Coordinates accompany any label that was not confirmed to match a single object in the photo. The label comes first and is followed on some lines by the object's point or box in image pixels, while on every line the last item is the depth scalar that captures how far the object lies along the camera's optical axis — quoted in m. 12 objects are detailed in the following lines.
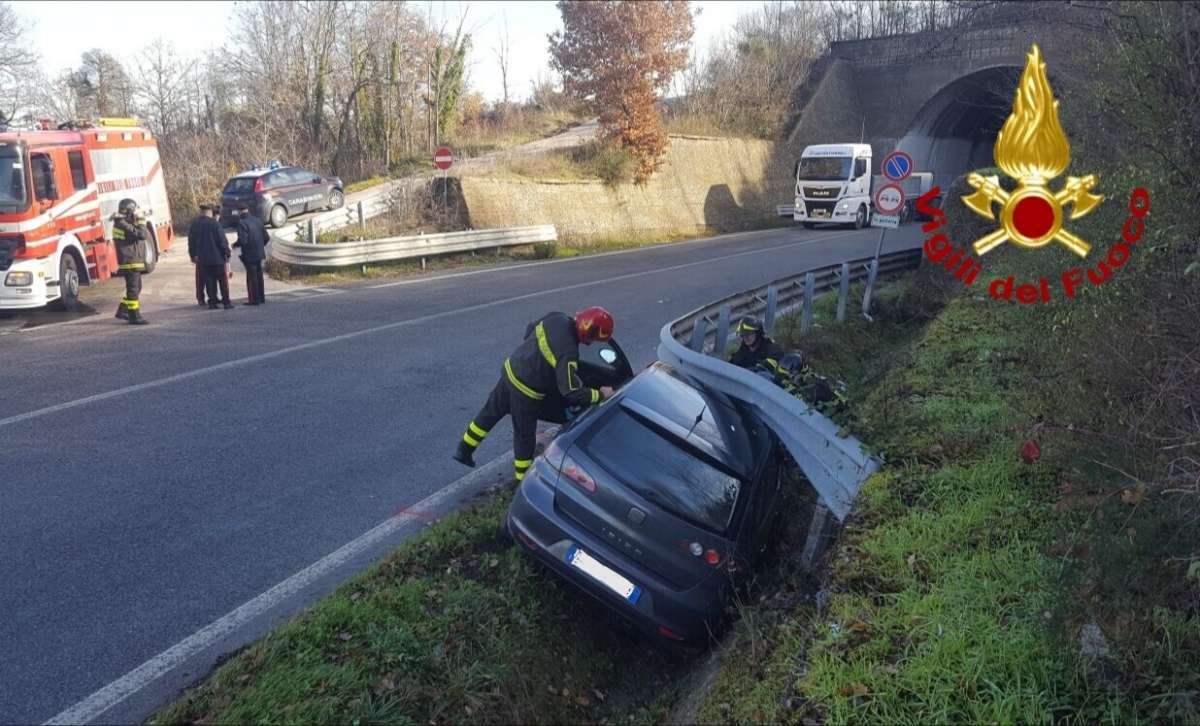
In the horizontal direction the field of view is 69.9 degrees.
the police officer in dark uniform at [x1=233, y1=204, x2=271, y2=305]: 13.77
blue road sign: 12.51
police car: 23.31
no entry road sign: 21.70
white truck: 29.78
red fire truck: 12.25
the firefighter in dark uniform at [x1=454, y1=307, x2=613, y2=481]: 6.14
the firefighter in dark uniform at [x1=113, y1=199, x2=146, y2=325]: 12.15
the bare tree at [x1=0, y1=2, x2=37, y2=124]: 36.06
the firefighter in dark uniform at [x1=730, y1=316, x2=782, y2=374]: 8.26
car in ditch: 4.74
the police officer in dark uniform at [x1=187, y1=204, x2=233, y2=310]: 13.03
